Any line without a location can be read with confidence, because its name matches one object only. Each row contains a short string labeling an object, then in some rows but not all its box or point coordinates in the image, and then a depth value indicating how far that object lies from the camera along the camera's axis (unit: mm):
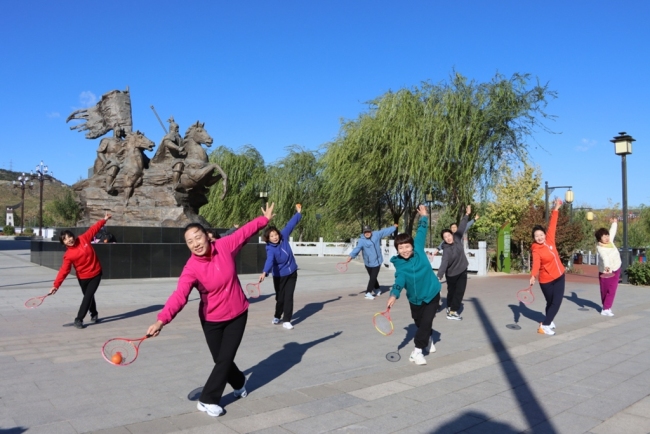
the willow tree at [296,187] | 35188
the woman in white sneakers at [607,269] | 10008
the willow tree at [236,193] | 37875
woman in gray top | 9375
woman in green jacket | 6039
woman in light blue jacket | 12461
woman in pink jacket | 4270
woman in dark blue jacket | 8430
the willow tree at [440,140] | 20656
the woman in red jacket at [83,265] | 8258
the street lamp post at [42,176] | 50219
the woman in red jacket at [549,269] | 8078
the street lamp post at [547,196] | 16391
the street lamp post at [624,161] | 15781
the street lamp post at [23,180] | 53438
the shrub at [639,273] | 15463
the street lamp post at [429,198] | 21891
